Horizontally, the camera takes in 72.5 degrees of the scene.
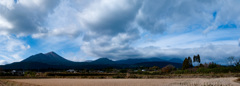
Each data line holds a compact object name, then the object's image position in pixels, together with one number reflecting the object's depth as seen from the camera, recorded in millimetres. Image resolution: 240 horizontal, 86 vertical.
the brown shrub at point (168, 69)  98112
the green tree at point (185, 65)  106062
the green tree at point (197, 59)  123338
